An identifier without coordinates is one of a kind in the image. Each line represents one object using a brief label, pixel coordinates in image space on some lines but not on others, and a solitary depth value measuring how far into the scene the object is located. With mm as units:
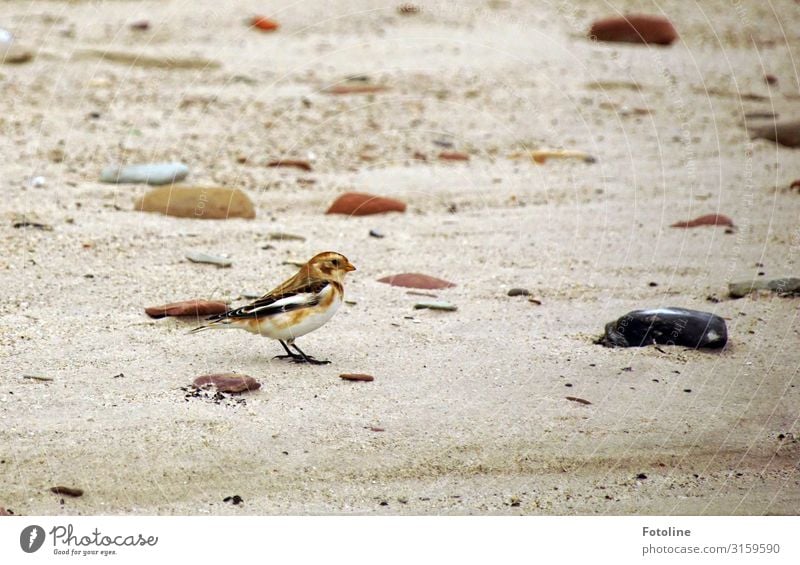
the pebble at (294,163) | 19141
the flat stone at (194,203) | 16281
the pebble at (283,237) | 15789
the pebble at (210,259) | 14484
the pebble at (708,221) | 17047
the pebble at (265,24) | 26875
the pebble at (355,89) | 23016
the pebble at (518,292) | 13969
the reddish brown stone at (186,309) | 12539
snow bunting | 11062
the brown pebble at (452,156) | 20031
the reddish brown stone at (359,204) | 17047
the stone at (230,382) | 10609
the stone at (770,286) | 13867
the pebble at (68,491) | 8805
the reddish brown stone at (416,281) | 14195
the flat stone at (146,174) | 17641
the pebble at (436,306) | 13305
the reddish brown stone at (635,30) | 27297
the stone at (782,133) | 21969
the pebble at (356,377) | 11094
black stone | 12047
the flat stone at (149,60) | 24094
